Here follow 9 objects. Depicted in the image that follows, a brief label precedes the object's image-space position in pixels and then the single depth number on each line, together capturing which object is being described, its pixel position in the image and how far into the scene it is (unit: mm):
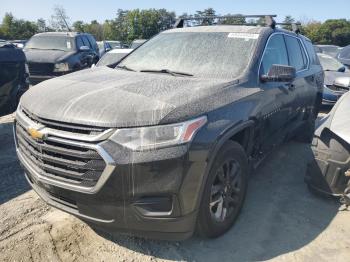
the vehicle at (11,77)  5309
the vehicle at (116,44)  24209
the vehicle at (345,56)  6114
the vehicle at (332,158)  3582
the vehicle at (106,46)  16388
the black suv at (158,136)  2451
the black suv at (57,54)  9945
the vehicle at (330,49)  19412
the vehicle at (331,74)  8750
